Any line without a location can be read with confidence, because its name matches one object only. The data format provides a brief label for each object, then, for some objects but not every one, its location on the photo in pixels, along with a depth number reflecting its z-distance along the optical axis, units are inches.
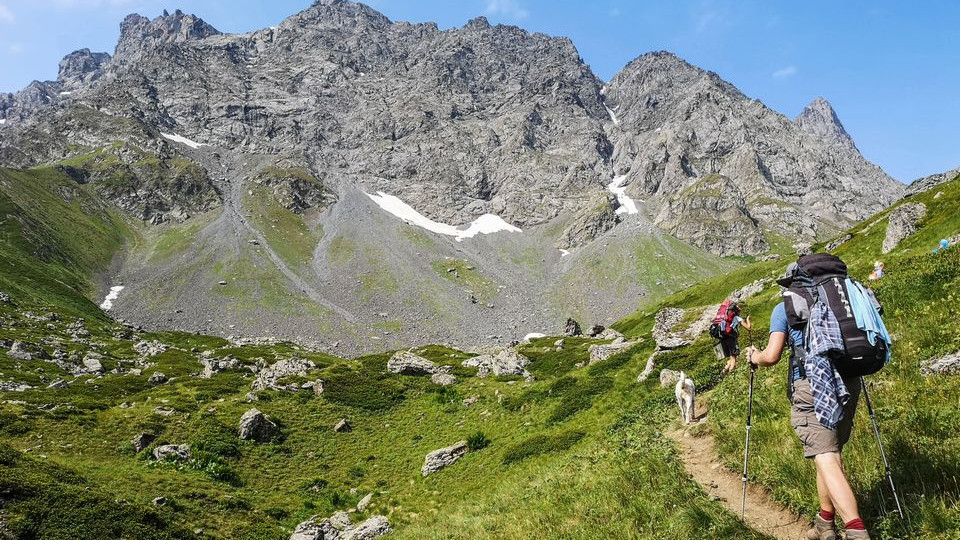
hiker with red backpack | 400.8
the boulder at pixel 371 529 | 740.6
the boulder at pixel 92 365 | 2687.0
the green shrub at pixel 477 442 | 1011.3
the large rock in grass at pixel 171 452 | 1080.8
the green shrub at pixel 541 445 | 764.0
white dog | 568.4
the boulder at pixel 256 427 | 1257.4
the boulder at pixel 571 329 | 4562.0
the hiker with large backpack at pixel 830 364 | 236.8
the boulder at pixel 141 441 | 1133.1
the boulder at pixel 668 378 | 815.7
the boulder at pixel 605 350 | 1530.5
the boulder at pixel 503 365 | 1764.3
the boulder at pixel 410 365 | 1926.7
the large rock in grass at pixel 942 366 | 360.8
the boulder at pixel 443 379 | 1720.0
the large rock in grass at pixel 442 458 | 976.9
